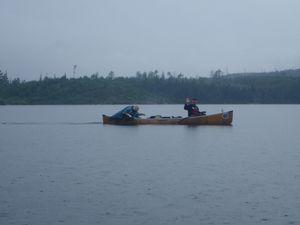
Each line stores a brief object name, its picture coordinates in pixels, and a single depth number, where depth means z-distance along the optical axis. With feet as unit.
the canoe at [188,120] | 143.23
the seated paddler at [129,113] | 147.95
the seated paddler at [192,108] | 143.33
